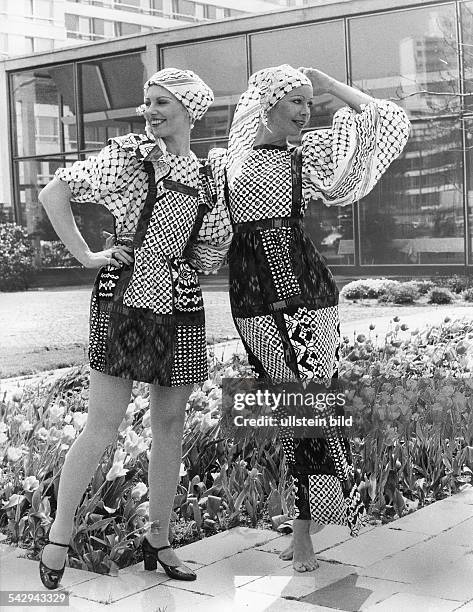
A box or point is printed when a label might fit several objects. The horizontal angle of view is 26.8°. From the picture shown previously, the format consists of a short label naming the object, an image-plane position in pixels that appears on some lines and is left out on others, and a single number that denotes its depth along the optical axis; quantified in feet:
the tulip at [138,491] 12.38
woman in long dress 10.91
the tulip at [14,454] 13.15
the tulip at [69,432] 13.20
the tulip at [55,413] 14.78
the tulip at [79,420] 14.02
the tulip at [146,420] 14.21
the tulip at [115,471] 12.07
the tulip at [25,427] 14.28
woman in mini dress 10.46
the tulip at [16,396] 17.26
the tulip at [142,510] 12.07
